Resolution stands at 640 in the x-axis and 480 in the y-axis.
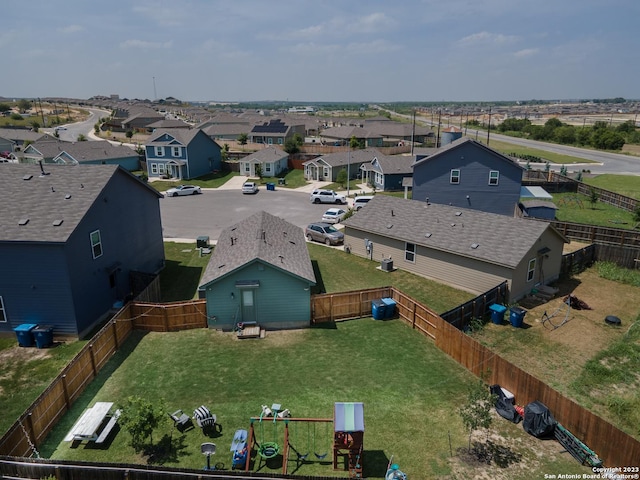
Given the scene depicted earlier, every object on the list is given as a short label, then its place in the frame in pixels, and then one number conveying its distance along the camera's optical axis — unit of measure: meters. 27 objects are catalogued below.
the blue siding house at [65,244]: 19.67
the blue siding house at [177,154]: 63.09
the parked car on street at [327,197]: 49.91
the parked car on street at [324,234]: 35.59
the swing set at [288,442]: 12.84
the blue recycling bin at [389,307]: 22.48
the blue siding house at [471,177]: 39.19
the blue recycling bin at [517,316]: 21.84
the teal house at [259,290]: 20.91
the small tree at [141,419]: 12.59
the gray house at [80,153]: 61.09
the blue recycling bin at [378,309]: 22.36
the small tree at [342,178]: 59.62
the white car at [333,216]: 41.69
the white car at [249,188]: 55.64
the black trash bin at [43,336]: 19.66
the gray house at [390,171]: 55.00
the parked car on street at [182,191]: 54.59
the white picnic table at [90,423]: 13.32
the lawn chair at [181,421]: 14.12
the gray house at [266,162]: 66.25
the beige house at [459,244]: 24.86
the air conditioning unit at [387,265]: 29.78
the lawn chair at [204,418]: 13.96
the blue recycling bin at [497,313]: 22.33
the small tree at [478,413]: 12.95
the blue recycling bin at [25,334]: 19.61
